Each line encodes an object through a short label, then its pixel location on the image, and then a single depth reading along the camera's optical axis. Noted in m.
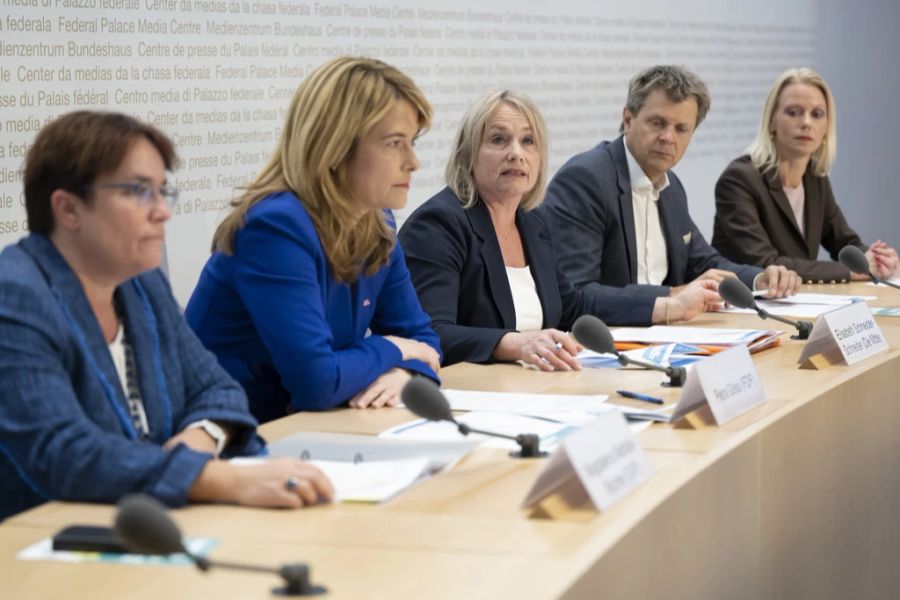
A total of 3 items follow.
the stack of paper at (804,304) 3.79
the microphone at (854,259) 3.87
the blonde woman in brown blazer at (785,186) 4.89
